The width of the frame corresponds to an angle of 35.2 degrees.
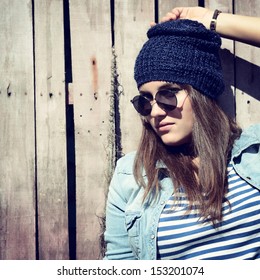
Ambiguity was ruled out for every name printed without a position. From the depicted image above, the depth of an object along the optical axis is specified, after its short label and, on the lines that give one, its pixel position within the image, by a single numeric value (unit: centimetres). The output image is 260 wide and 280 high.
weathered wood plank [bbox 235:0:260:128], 212
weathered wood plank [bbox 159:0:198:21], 209
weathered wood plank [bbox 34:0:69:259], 204
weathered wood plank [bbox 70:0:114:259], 205
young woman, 173
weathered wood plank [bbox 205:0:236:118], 212
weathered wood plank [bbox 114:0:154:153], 207
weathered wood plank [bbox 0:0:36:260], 202
